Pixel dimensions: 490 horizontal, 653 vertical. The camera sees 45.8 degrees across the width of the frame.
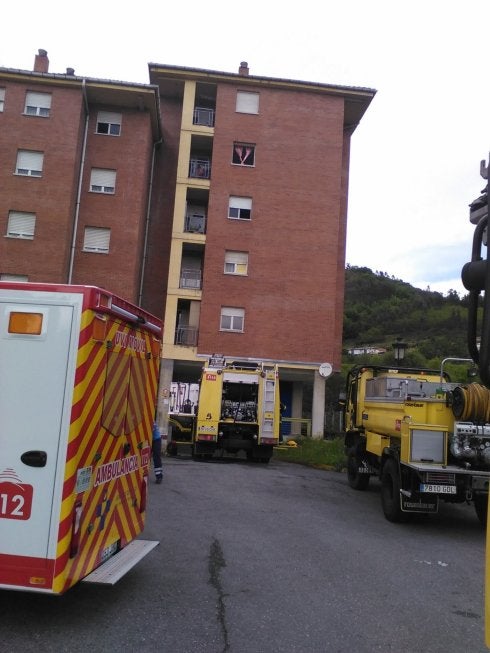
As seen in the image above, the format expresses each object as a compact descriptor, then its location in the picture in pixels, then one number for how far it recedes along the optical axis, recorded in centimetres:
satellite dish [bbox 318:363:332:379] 2481
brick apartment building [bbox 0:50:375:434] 2633
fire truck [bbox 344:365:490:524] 834
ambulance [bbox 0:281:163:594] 418
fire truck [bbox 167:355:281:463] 1750
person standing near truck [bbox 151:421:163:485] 1142
